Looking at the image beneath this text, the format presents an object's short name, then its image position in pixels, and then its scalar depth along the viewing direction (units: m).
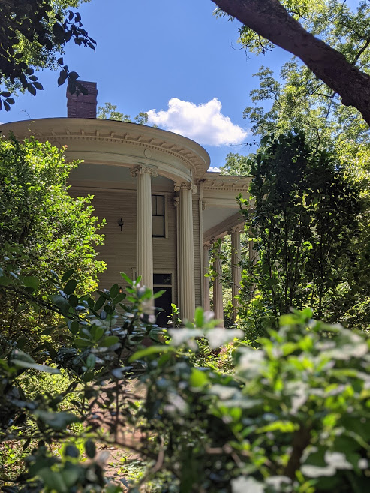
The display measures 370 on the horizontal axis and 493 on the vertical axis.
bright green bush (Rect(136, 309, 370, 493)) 0.83
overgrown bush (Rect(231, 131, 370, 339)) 4.68
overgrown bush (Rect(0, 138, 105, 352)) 7.28
